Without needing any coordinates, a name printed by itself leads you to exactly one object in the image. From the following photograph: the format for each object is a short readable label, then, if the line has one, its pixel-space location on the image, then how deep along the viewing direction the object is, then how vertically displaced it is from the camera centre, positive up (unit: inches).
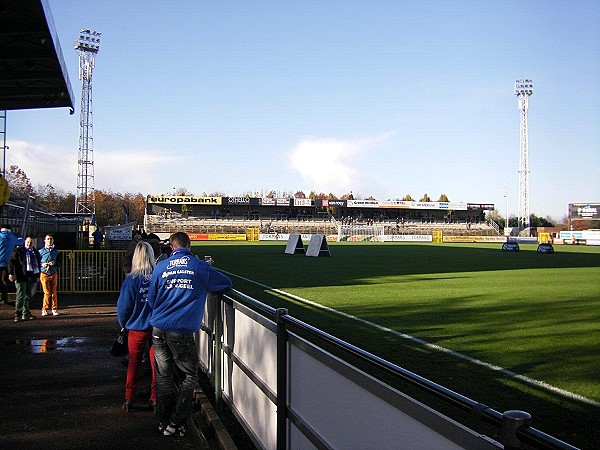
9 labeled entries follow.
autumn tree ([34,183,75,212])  3572.8 +135.1
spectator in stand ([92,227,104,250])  1242.6 -37.0
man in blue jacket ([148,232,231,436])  200.2 -33.5
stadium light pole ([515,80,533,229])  3501.5 +651.5
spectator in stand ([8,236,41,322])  444.5 -40.8
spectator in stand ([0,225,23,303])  501.7 -26.6
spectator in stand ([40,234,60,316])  462.9 -42.9
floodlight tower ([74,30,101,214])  2295.8 +564.4
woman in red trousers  226.8 -34.8
